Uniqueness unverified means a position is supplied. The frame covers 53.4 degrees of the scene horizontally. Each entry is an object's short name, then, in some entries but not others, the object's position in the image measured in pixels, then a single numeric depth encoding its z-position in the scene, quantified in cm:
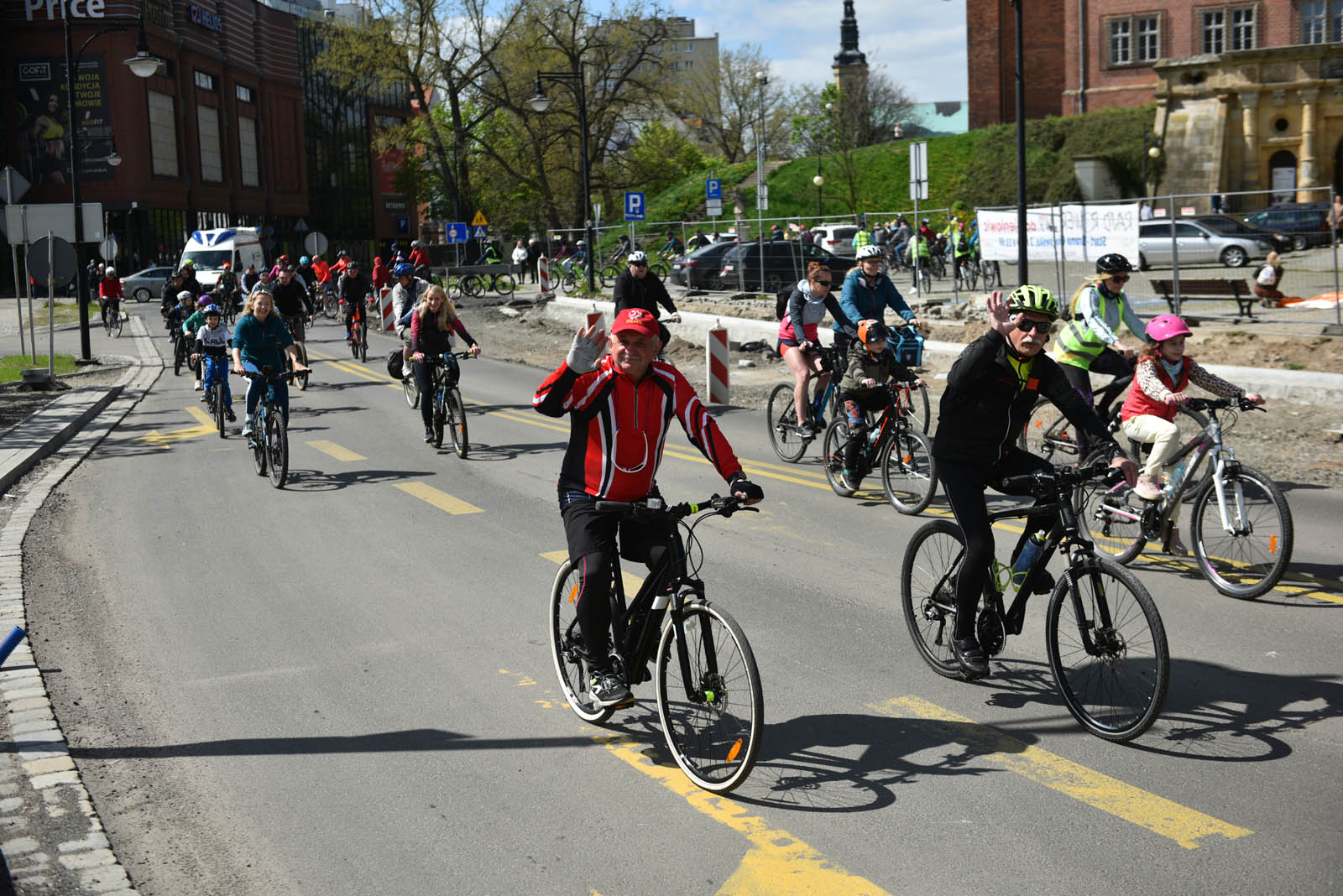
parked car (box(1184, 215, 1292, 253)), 3203
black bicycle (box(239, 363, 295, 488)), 1276
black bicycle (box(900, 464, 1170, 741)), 520
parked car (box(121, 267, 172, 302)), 5750
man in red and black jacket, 525
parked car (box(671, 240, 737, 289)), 3528
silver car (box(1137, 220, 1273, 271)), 3303
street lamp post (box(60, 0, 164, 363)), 2677
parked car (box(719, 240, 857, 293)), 3270
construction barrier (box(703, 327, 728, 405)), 1716
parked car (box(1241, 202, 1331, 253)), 2383
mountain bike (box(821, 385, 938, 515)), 1023
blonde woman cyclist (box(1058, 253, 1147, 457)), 955
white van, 4816
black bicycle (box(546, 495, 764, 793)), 486
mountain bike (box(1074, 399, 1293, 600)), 739
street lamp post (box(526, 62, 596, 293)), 3731
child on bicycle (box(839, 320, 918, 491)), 1060
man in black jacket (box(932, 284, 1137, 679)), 583
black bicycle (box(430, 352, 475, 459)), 1416
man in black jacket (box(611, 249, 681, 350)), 1579
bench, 2048
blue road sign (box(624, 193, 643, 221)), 3525
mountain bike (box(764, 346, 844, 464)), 1192
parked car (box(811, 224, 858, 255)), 4441
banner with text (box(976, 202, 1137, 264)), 2181
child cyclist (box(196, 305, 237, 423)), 1686
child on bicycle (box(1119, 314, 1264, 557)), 794
